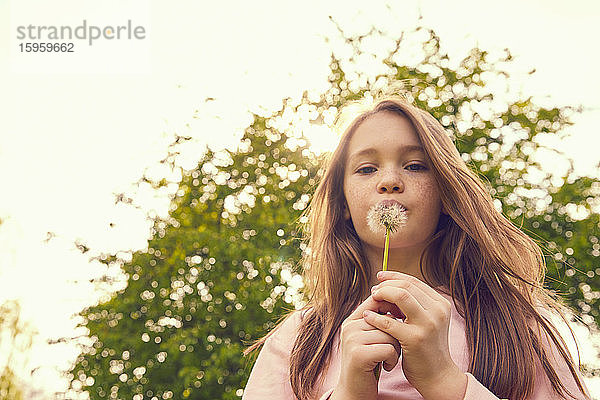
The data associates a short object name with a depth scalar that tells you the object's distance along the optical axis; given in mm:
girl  1352
